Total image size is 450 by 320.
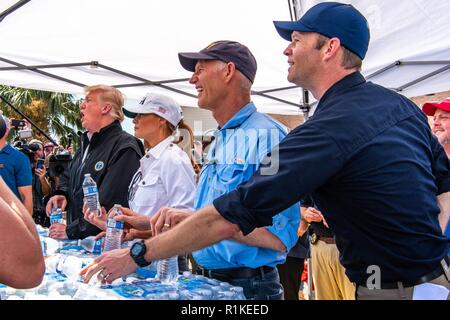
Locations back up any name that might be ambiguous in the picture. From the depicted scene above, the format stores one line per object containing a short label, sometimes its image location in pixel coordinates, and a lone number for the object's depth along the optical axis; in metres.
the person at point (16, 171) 4.21
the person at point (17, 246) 0.92
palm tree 19.62
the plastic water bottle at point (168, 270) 1.86
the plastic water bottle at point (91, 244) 2.38
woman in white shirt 2.41
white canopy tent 3.64
